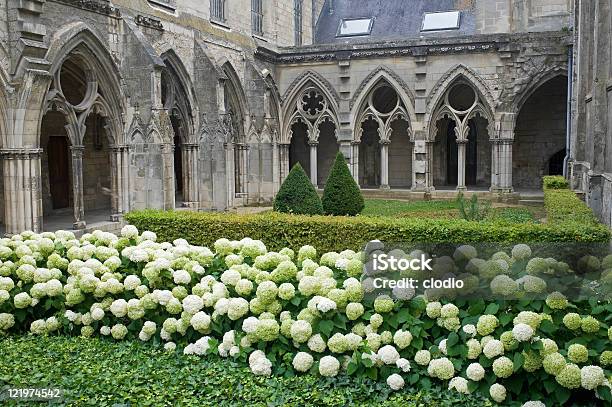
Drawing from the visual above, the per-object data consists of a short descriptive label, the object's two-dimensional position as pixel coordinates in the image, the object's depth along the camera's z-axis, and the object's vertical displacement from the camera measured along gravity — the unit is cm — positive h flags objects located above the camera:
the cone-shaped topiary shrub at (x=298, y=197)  1191 -65
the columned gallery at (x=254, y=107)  1156 +151
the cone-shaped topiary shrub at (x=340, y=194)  1284 -65
